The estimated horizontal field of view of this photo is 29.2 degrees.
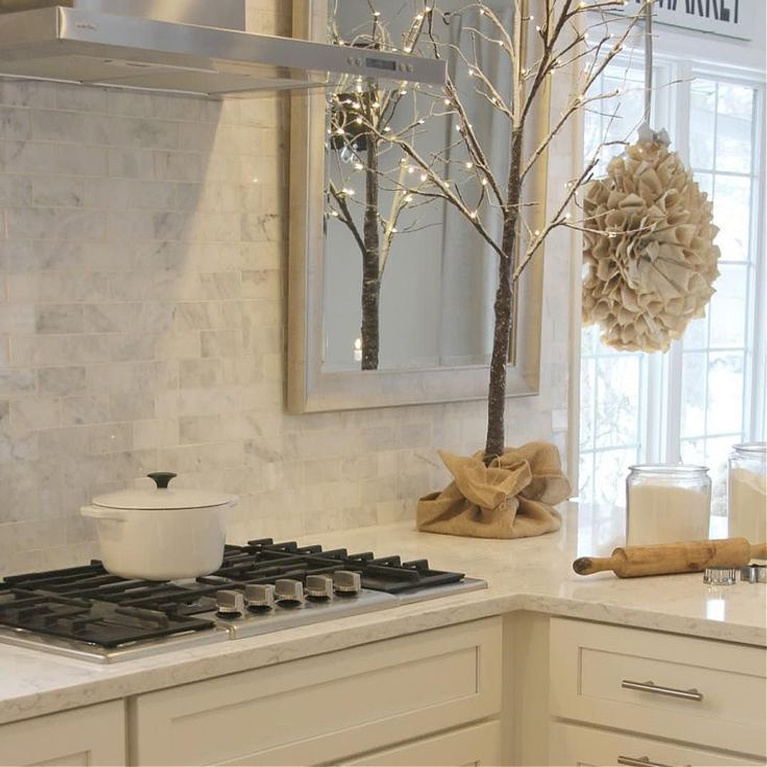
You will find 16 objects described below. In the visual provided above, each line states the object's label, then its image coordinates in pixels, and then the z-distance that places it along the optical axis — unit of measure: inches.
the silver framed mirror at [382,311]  110.3
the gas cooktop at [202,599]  78.4
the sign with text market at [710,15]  171.9
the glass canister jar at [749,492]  105.3
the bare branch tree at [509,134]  114.1
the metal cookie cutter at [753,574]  96.7
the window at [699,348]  173.3
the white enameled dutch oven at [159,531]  87.7
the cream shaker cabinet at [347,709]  76.8
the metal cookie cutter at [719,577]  96.1
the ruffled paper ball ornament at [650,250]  117.2
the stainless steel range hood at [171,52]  78.1
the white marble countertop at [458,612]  72.7
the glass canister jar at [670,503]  104.3
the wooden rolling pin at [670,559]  96.3
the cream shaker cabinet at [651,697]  85.8
